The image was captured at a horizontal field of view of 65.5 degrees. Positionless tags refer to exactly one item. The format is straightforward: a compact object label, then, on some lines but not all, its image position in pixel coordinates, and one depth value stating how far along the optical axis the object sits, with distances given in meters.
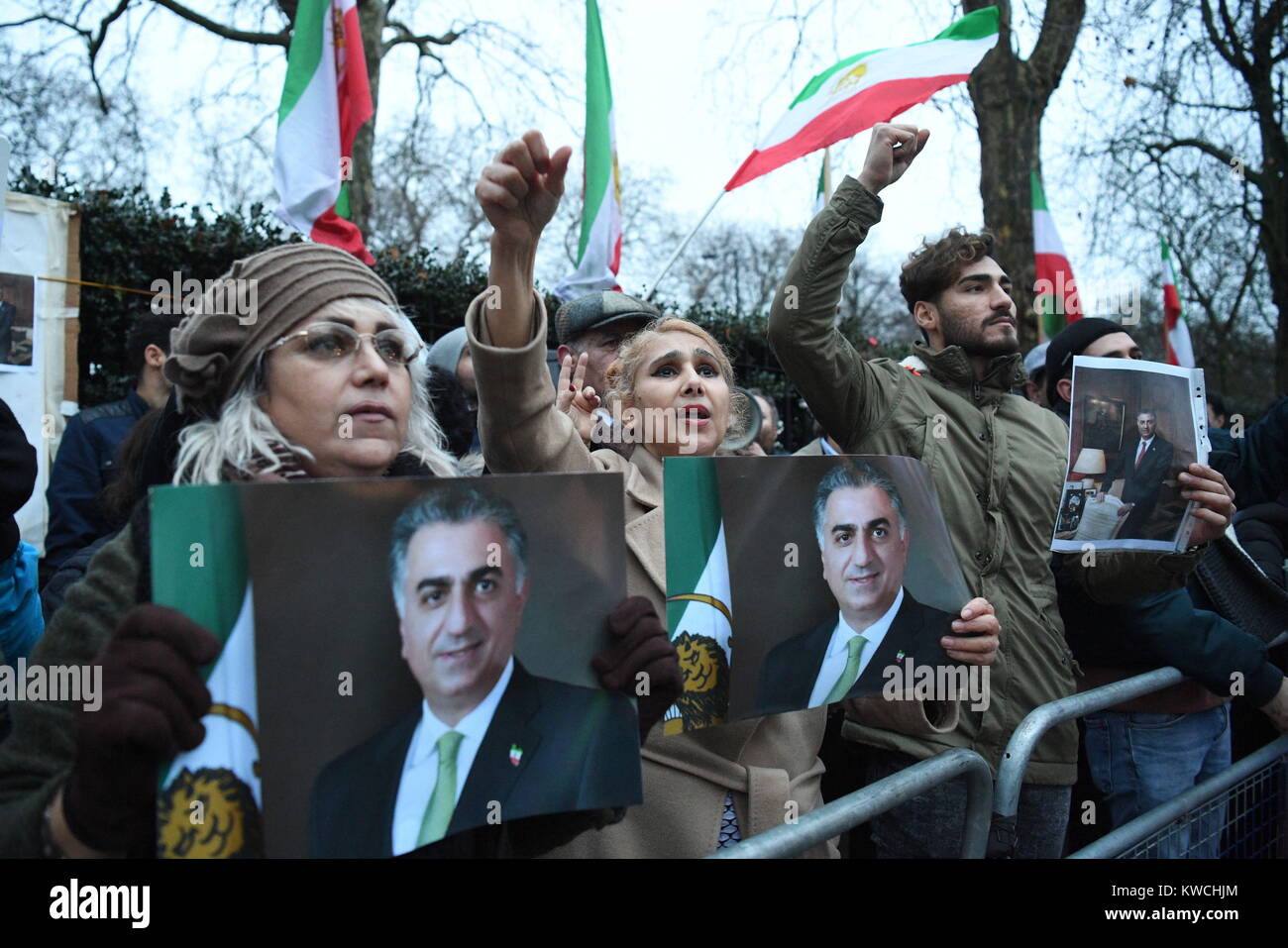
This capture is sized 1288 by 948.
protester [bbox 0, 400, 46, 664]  2.11
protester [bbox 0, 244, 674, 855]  1.14
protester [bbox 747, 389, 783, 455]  5.19
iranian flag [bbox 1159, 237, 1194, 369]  8.96
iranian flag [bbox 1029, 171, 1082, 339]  7.31
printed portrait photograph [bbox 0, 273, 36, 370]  4.63
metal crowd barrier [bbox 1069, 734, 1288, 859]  2.44
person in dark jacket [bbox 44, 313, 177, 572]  3.45
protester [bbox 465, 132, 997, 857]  1.68
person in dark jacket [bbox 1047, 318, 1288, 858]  2.79
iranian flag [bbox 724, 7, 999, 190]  3.73
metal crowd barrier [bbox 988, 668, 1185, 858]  2.12
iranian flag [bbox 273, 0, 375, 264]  4.76
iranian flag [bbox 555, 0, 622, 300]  6.03
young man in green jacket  2.46
